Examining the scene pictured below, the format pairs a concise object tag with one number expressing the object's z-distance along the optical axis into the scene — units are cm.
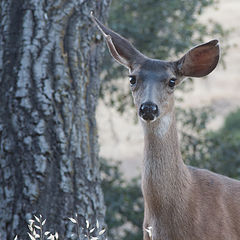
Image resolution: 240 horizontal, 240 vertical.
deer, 1099
